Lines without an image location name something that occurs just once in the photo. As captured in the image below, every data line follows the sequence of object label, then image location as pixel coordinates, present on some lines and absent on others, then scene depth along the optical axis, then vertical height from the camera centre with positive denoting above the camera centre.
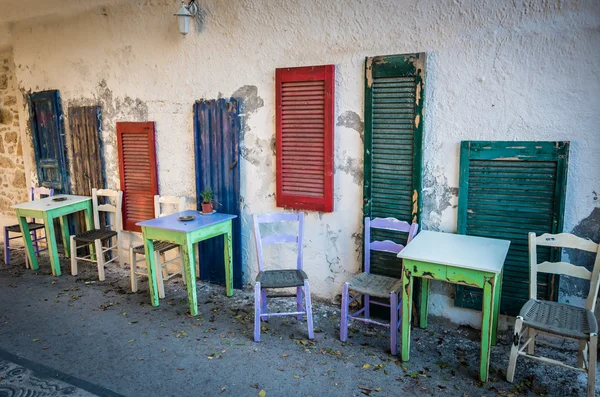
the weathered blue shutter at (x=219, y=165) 4.44 -0.22
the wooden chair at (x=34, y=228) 5.50 -1.03
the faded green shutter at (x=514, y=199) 3.19 -0.46
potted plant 4.46 -0.61
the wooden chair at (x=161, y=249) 4.52 -1.09
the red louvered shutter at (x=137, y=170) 5.02 -0.30
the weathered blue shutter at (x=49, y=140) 5.72 +0.08
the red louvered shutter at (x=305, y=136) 3.92 +0.06
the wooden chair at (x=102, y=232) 5.00 -1.05
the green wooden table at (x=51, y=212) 5.04 -0.78
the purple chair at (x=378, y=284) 3.30 -1.14
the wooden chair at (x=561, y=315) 2.62 -1.14
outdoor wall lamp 4.39 +1.30
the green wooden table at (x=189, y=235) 3.93 -0.86
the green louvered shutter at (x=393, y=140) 3.55 +0.01
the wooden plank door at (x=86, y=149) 5.40 -0.05
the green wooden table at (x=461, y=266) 2.84 -0.84
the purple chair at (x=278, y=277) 3.52 -1.13
